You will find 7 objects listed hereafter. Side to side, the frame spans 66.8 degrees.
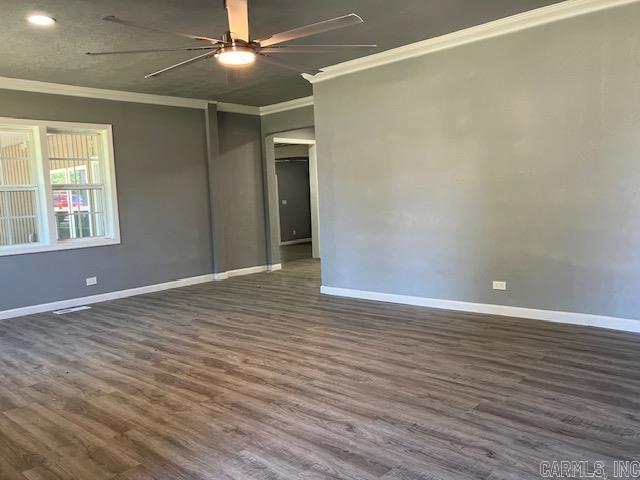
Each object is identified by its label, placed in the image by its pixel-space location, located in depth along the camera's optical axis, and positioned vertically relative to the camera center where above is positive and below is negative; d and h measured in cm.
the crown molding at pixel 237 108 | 800 +156
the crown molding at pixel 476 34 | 423 +155
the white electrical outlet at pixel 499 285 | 498 -100
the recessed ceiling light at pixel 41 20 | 389 +155
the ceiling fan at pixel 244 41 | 304 +108
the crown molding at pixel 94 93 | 585 +153
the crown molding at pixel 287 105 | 778 +154
